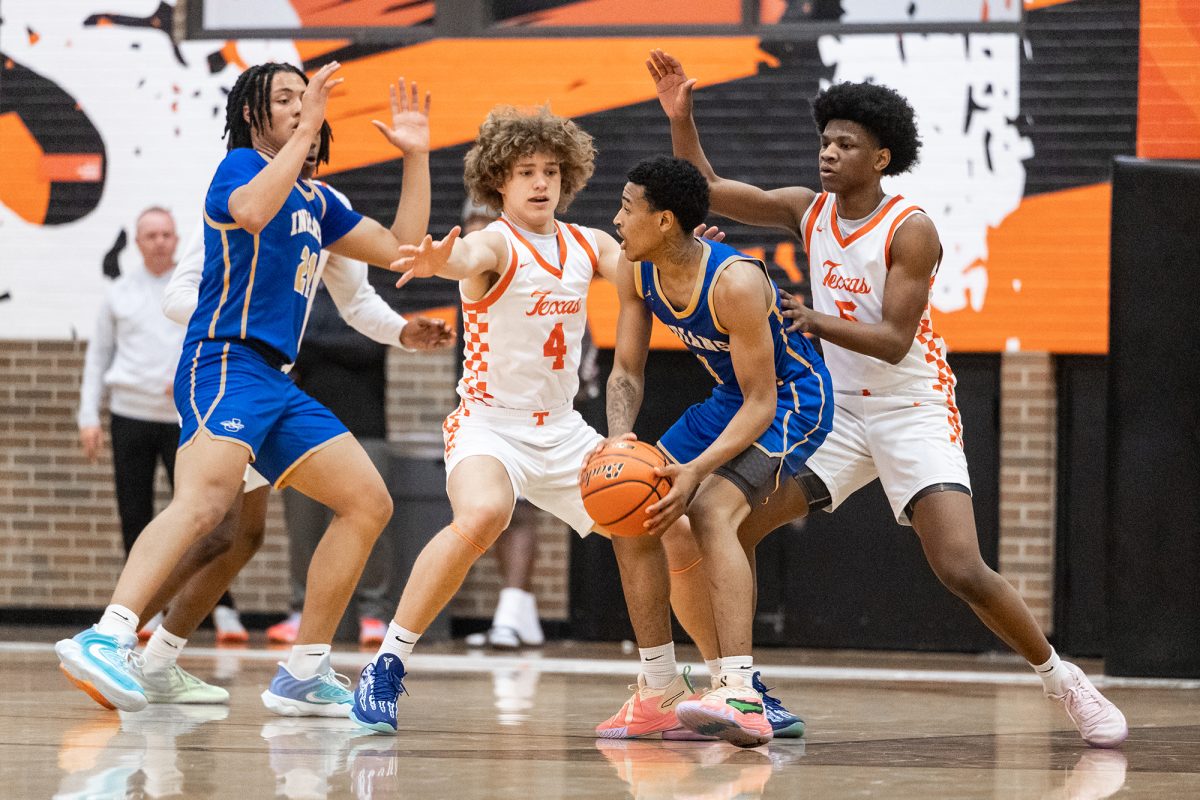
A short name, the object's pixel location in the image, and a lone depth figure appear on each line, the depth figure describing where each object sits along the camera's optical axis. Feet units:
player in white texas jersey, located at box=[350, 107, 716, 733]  34.45
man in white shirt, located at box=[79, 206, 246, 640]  60.23
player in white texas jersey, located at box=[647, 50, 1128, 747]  35.58
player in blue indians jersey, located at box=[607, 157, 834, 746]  33.53
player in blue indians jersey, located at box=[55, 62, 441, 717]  35.01
